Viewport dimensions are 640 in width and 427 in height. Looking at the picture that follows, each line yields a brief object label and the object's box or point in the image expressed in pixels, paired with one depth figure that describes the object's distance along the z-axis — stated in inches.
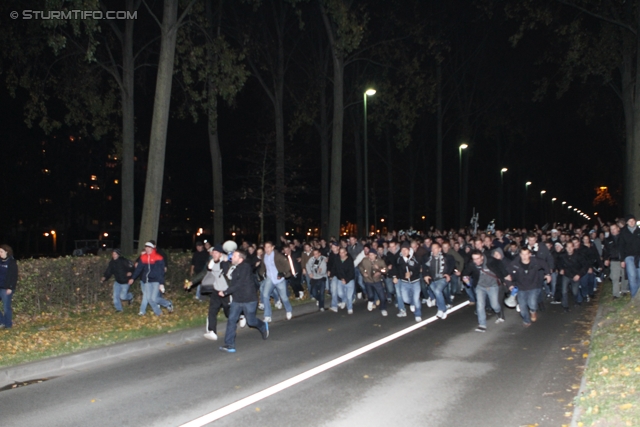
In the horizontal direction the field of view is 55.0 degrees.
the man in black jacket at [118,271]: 557.9
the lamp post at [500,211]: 2195.4
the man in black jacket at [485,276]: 476.7
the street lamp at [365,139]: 1008.2
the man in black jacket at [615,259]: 591.9
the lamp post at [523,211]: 2848.4
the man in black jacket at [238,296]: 400.2
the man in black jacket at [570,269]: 586.9
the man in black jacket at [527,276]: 482.7
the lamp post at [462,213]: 1690.1
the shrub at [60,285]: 521.3
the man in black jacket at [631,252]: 556.1
